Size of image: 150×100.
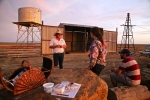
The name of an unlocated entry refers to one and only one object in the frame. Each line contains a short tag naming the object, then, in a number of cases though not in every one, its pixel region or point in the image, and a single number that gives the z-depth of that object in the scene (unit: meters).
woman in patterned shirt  3.10
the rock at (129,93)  3.17
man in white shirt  4.95
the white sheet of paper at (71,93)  2.08
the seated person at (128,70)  3.44
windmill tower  27.03
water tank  18.23
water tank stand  18.91
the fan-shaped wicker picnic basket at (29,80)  2.11
